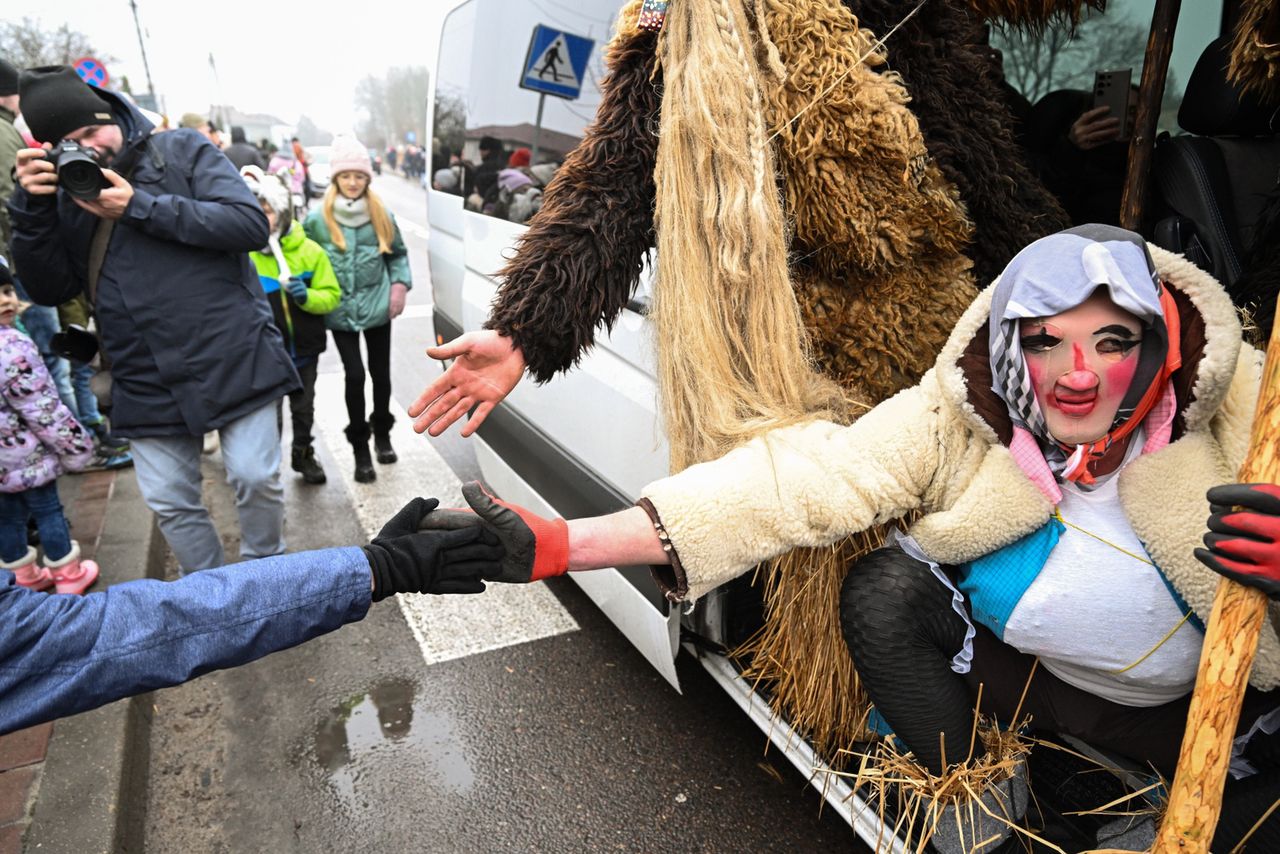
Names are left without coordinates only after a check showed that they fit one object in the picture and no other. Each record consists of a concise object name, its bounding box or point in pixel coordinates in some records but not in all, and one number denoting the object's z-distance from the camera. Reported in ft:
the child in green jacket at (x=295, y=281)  13.45
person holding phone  7.99
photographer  7.97
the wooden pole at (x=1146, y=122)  6.70
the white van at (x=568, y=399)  7.03
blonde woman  14.21
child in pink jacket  9.93
